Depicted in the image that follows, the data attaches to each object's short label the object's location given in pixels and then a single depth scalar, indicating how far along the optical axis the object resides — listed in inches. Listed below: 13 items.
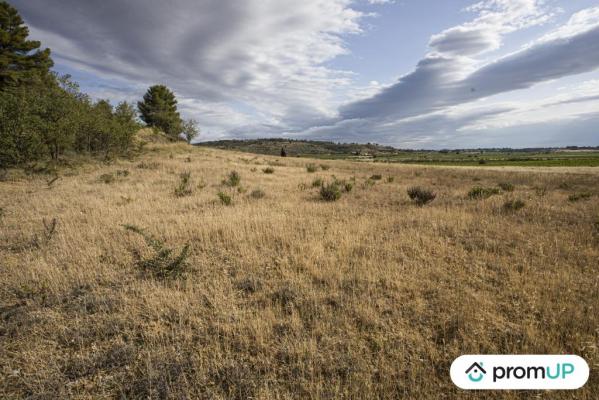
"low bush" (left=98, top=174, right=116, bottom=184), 639.1
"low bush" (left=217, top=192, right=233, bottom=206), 428.5
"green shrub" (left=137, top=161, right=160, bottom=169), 917.0
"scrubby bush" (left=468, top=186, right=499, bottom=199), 483.6
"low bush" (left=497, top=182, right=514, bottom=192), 608.3
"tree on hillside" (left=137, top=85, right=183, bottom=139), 2084.2
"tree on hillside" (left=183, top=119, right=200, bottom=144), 2743.1
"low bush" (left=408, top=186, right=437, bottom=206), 443.2
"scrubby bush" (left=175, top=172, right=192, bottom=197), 505.2
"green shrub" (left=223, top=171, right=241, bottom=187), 617.4
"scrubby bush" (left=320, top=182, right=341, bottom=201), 479.8
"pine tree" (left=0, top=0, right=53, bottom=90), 1086.4
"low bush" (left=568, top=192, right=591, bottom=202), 470.0
